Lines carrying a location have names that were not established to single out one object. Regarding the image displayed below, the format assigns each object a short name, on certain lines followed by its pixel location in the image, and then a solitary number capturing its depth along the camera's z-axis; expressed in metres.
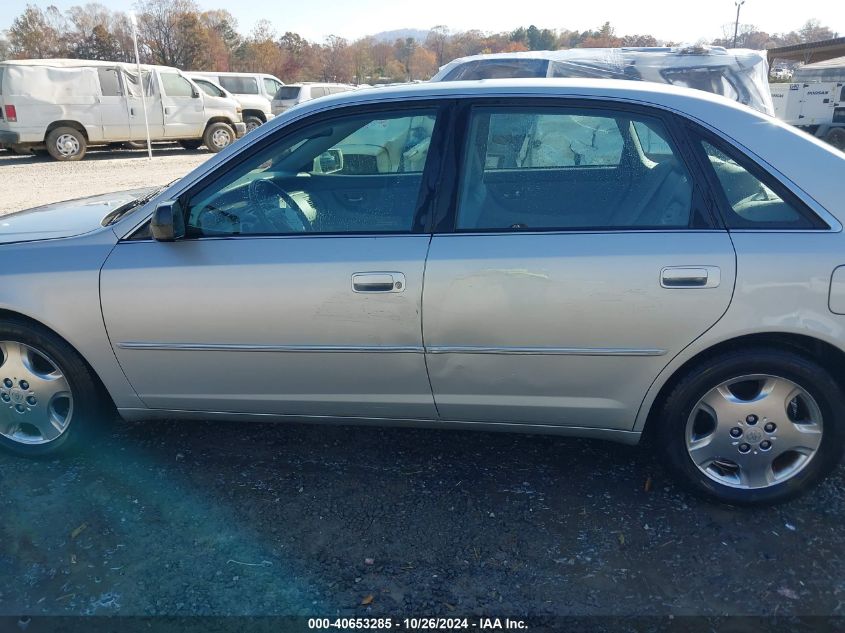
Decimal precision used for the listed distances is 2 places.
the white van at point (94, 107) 14.27
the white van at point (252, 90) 19.84
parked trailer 18.92
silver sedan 2.53
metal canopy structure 29.89
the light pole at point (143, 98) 15.55
